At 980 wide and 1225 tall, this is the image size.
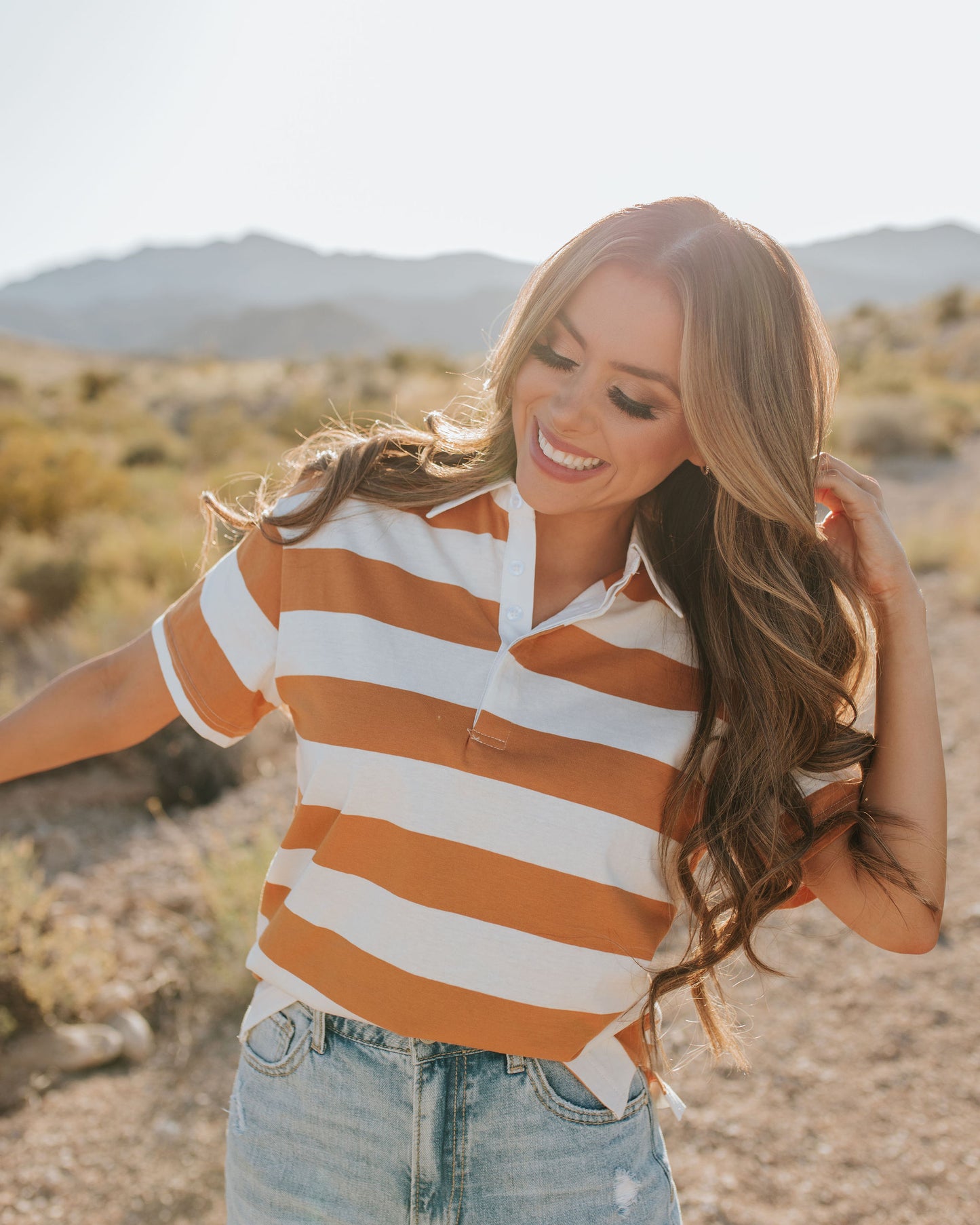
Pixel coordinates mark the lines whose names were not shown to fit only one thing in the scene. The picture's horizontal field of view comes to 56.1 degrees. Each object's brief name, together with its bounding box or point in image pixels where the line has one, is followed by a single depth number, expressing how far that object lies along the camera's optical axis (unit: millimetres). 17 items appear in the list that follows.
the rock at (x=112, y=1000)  3336
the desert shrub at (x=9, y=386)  19719
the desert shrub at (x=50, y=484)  9234
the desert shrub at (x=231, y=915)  3393
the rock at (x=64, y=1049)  3094
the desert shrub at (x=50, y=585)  7539
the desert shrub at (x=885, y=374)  17969
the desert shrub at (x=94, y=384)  21281
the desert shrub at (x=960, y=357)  23203
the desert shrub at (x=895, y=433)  14305
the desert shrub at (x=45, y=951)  3168
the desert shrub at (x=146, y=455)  13508
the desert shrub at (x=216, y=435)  13977
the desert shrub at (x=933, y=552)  8781
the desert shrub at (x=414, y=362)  23203
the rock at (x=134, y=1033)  3244
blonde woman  1357
